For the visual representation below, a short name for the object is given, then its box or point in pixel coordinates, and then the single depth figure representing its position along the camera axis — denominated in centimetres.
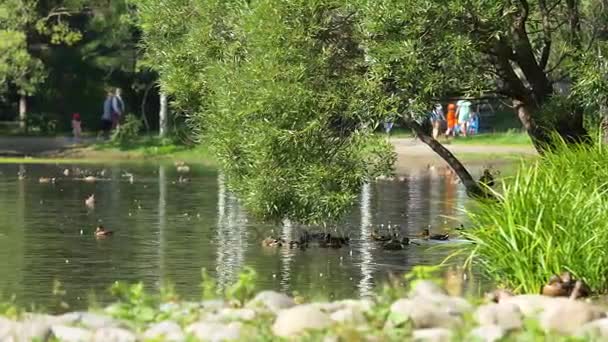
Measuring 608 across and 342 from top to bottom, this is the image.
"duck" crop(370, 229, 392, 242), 2419
